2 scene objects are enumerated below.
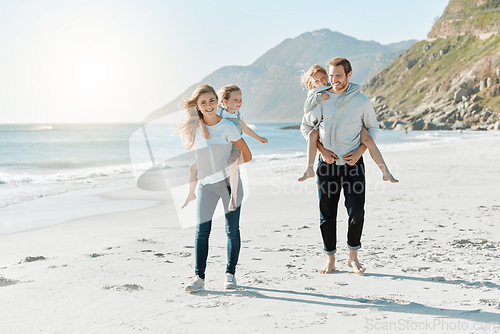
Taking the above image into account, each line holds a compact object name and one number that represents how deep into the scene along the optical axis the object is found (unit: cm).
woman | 396
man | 421
